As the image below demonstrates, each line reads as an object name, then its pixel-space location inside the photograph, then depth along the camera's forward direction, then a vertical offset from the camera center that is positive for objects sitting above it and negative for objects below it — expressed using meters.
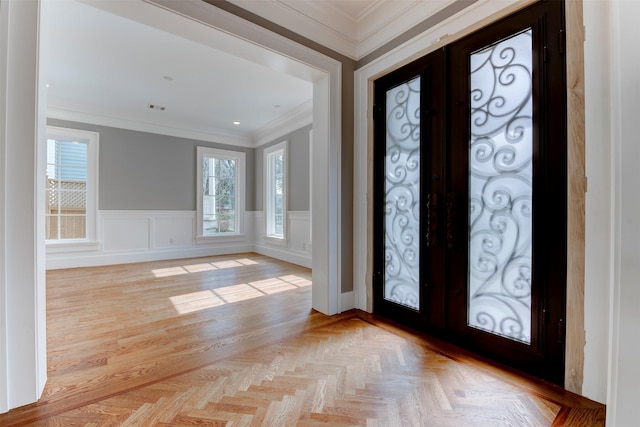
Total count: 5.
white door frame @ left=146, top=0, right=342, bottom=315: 2.58 +0.33
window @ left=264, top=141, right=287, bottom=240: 5.85 +0.50
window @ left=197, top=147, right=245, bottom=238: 5.99 +0.52
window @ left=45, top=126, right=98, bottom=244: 4.70 +0.48
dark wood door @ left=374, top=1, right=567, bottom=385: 1.58 +0.16
